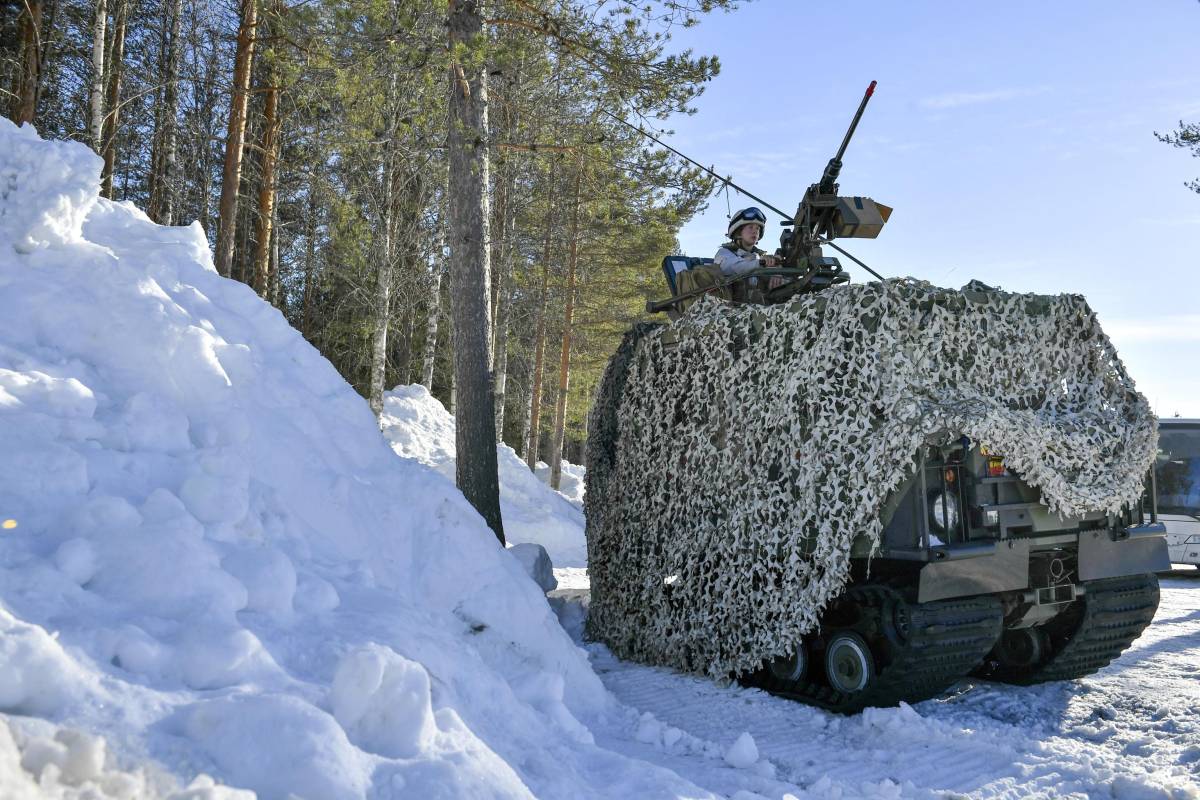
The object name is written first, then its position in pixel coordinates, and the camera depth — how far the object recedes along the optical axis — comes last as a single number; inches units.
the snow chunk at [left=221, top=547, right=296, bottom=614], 146.0
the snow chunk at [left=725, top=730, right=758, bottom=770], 183.5
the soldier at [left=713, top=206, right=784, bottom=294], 302.7
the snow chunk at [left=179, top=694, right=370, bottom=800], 111.1
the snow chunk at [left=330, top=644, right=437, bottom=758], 126.8
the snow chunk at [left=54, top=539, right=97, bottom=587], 128.3
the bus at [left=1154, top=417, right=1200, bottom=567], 542.6
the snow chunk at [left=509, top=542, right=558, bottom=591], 323.3
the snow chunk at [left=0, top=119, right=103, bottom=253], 195.8
